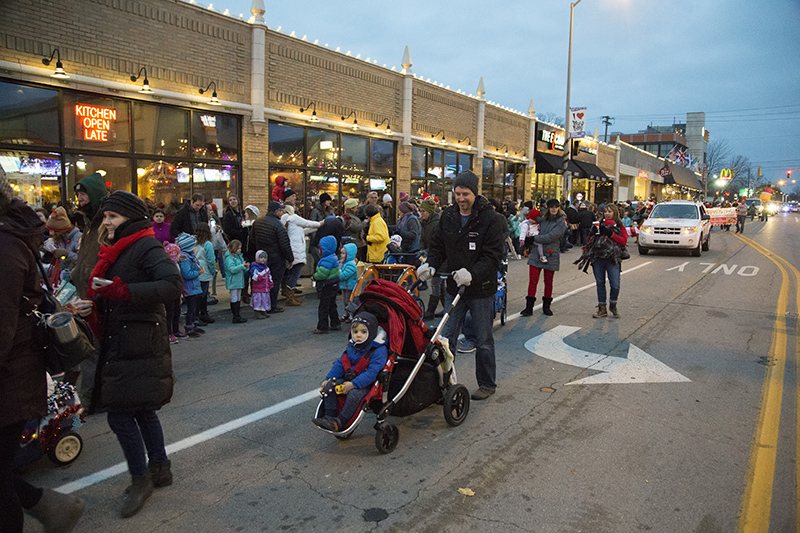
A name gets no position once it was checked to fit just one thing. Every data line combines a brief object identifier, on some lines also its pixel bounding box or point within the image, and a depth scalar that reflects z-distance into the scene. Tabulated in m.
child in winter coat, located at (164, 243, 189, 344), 7.36
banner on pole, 28.06
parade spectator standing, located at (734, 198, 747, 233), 32.38
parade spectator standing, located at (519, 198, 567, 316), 9.05
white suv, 18.59
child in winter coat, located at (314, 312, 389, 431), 4.16
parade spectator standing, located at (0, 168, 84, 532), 2.52
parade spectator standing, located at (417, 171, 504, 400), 5.14
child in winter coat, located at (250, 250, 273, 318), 9.10
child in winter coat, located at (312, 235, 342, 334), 8.00
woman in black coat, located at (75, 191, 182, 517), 3.33
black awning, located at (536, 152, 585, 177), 32.50
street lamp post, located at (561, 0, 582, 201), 26.41
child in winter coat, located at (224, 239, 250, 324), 8.84
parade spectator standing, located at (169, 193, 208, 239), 8.70
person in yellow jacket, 9.34
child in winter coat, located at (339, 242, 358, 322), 8.64
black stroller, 4.30
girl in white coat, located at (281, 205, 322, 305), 10.27
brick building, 11.48
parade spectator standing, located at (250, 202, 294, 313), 9.49
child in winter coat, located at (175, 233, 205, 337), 7.82
